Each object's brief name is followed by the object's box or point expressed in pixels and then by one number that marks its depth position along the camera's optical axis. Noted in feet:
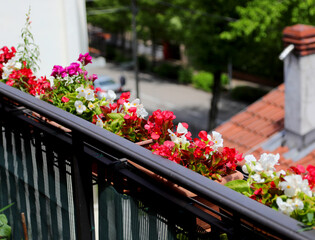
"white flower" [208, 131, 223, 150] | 6.76
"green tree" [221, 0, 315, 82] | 57.82
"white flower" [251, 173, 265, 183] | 5.49
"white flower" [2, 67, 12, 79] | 11.19
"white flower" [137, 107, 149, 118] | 7.98
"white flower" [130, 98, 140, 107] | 8.09
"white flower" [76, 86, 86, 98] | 8.86
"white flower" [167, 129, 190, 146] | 6.59
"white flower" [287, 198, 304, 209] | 4.65
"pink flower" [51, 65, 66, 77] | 9.99
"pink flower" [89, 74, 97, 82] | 10.21
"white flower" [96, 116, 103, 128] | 8.07
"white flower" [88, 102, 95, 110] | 8.73
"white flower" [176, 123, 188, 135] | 6.60
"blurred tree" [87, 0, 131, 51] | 111.65
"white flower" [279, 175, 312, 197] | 4.85
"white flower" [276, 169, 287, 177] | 5.54
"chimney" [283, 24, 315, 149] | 25.50
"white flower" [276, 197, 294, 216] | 4.70
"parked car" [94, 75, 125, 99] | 86.12
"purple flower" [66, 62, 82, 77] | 9.94
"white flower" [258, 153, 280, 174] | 5.67
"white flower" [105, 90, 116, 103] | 9.08
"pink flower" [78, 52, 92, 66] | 10.36
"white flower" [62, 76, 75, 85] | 9.98
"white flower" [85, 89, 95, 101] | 8.79
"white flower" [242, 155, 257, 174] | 5.87
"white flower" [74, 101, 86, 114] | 8.69
